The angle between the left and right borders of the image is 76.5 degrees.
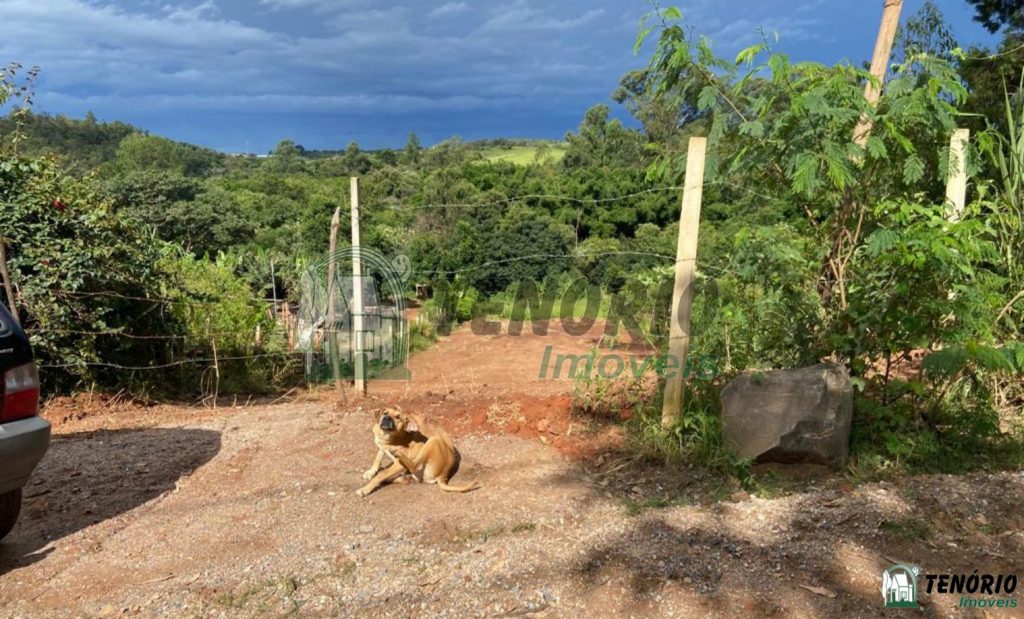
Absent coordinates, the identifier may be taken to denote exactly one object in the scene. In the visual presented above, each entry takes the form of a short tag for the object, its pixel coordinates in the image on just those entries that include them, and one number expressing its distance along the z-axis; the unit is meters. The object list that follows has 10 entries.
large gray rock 3.55
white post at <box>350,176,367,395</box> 5.36
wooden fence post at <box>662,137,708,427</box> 3.77
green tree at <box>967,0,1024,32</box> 9.75
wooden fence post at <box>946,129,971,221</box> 4.01
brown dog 3.60
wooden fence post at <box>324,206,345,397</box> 5.43
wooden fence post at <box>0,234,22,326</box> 4.80
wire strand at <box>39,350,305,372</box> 5.44
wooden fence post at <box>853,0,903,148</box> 4.43
